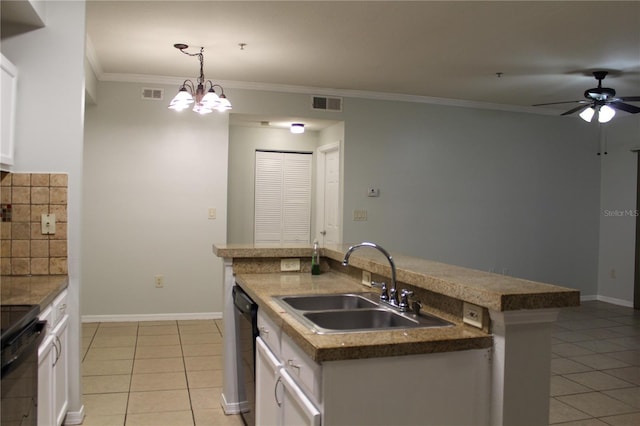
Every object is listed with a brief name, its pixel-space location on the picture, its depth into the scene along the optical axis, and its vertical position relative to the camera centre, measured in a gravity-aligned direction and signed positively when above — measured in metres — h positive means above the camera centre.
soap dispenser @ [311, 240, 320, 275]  3.18 -0.34
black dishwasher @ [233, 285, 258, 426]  2.53 -0.75
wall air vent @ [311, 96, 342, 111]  5.93 +1.20
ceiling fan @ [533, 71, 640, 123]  4.91 +1.06
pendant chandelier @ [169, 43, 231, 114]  4.18 +0.86
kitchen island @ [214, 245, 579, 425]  1.57 -0.41
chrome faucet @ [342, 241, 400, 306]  2.15 -0.32
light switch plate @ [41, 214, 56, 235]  2.91 -0.13
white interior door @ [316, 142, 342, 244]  6.28 +0.15
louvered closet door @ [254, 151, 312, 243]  6.72 +0.11
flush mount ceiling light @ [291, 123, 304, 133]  6.30 +0.96
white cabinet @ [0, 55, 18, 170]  2.62 +0.47
